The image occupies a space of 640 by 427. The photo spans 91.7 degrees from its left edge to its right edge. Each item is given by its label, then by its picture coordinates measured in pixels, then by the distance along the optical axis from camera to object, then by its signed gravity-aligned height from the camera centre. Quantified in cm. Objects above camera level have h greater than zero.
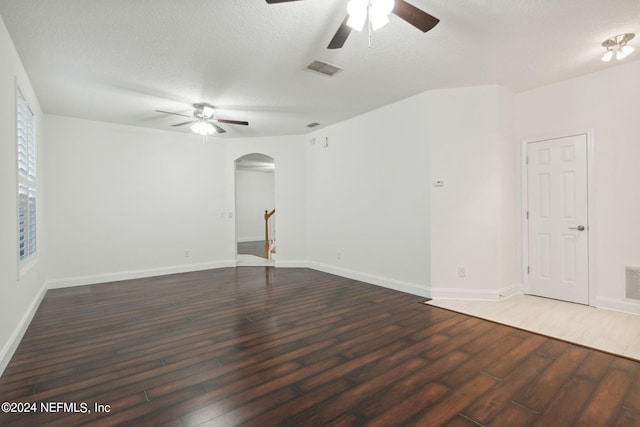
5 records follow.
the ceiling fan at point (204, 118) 461 +146
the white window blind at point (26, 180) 337 +39
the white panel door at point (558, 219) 392 -14
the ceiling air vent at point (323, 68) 341 +161
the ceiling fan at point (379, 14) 192 +127
